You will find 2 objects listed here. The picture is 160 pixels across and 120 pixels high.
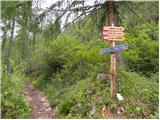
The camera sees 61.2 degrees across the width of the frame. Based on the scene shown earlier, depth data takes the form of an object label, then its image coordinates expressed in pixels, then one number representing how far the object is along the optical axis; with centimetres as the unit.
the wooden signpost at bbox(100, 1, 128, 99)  308
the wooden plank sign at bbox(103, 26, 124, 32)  308
